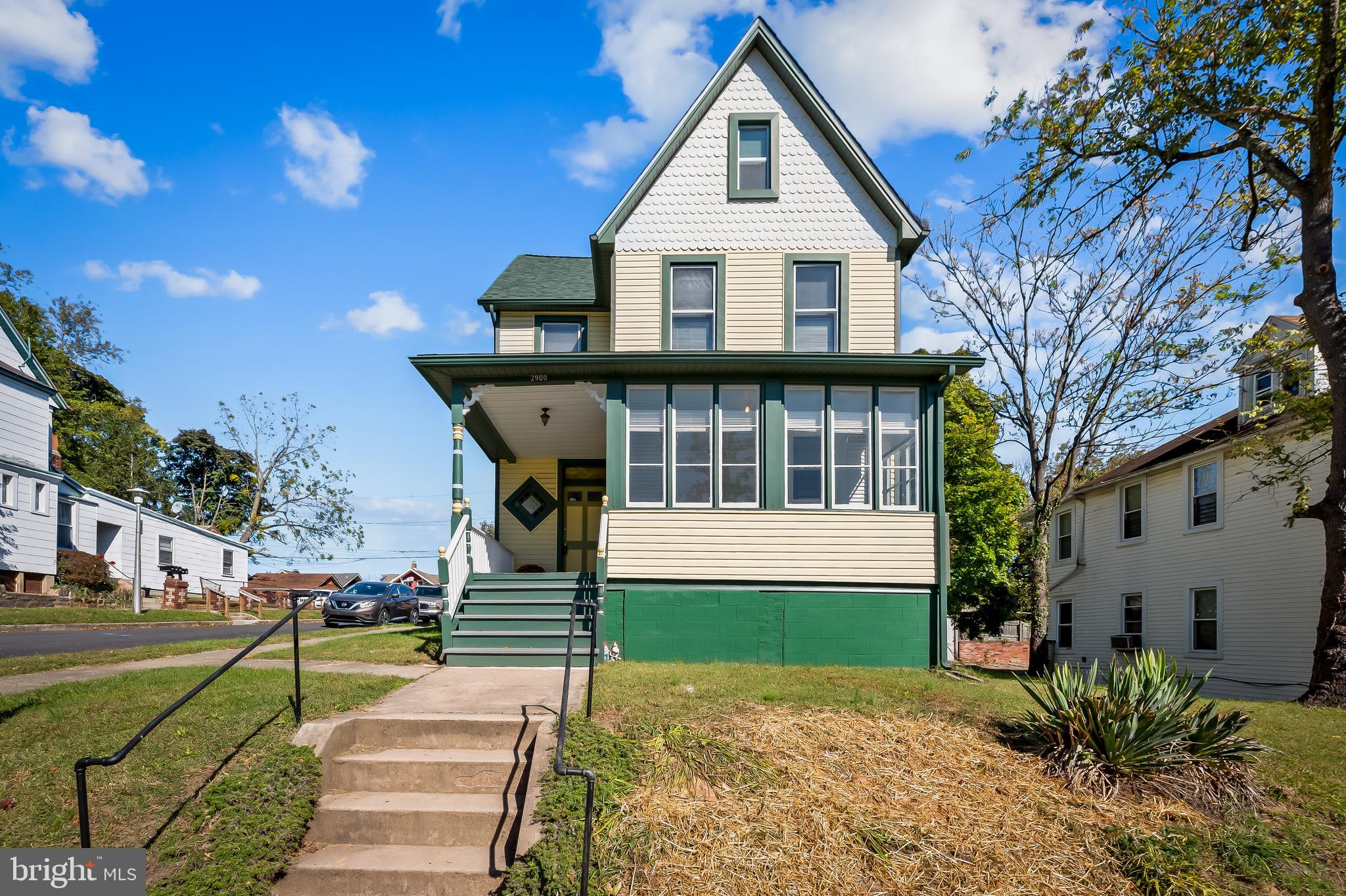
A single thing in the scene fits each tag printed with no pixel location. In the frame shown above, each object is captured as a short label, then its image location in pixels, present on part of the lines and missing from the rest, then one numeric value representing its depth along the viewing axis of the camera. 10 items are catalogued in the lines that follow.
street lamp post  21.33
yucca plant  6.31
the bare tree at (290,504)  43.34
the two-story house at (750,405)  11.62
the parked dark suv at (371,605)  22.75
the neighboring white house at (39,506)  21.86
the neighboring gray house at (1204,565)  16.08
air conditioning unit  21.20
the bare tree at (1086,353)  16.12
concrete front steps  5.31
